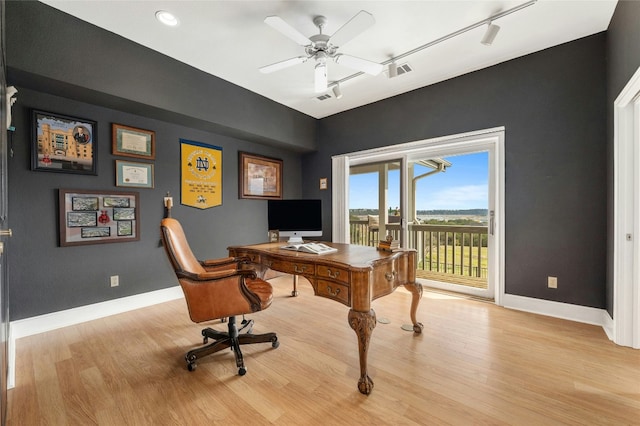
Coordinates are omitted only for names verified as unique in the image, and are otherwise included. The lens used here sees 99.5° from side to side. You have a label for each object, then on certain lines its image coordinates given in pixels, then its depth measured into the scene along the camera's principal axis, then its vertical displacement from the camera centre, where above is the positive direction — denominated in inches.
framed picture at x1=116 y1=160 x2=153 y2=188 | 117.7 +17.1
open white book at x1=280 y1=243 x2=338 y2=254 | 87.5 -12.5
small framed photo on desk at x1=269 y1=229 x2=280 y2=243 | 123.7 -11.6
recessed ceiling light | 89.7 +65.9
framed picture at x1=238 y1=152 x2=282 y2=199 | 164.4 +22.3
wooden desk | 67.4 -18.0
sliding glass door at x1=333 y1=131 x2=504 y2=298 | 139.1 +4.5
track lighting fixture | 87.5 +64.6
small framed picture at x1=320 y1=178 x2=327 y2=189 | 189.8 +19.8
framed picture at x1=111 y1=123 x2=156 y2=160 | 116.3 +31.5
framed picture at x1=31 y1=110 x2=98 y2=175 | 98.6 +26.4
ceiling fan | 76.3 +53.0
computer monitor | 121.0 -2.6
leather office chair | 74.6 -23.6
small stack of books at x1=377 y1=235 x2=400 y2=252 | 90.4 -11.5
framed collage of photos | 105.0 -1.8
